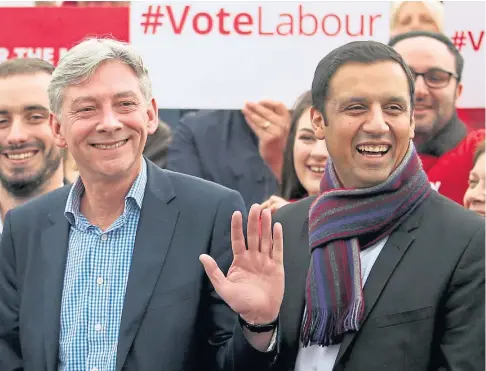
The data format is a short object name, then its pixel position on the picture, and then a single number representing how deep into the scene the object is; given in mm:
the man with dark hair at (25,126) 4059
